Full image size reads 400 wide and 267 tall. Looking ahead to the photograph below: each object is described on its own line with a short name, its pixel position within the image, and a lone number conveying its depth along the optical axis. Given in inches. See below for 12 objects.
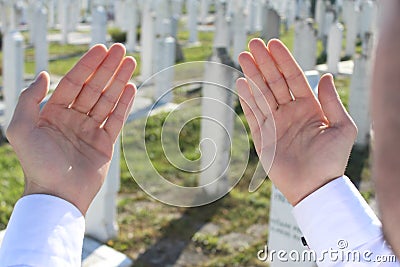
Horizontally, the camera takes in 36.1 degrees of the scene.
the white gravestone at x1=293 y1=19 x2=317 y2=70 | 318.7
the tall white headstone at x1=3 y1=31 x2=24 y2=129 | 238.1
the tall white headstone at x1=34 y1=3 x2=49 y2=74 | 340.5
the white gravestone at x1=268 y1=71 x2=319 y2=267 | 133.6
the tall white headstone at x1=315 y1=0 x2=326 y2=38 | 569.9
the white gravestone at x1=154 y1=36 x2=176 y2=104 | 319.0
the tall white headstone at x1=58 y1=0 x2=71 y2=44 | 544.3
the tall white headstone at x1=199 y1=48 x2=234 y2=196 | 186.4
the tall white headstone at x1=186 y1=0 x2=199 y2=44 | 587.5
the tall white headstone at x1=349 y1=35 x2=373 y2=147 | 262.5
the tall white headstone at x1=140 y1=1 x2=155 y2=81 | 380.8
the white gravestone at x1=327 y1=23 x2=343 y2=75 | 409.1
